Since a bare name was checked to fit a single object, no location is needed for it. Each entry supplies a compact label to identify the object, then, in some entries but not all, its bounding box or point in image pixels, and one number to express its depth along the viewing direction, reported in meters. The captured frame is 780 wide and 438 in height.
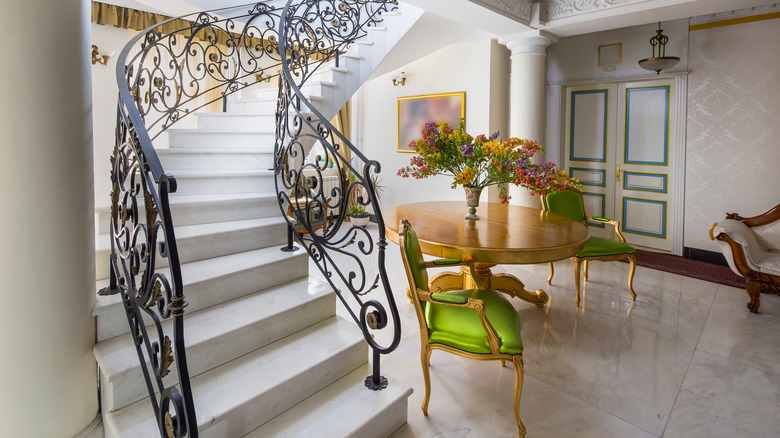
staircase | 1.67
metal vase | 3.17
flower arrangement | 2.84
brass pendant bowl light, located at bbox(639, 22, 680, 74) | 4.63
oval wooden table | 2.51
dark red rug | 4.40
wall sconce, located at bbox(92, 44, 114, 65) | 5.11
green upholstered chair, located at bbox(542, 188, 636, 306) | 3.64
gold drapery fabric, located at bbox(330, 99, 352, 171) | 7.27
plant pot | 6.88
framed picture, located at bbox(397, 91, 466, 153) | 5.91
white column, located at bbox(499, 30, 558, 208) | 4.78
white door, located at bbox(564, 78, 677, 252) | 5.21
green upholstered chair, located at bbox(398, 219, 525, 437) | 2.02
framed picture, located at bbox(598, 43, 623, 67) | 5.38
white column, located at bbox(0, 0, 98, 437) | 1.49
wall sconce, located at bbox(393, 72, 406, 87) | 6.53
